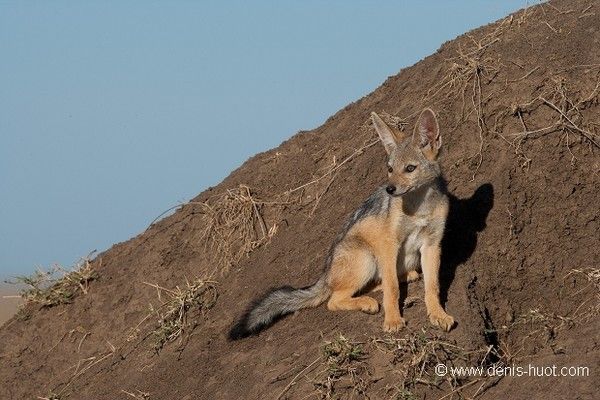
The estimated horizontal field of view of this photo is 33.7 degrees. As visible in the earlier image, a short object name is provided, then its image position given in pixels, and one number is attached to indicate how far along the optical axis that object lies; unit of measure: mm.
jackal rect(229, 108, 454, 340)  9008
